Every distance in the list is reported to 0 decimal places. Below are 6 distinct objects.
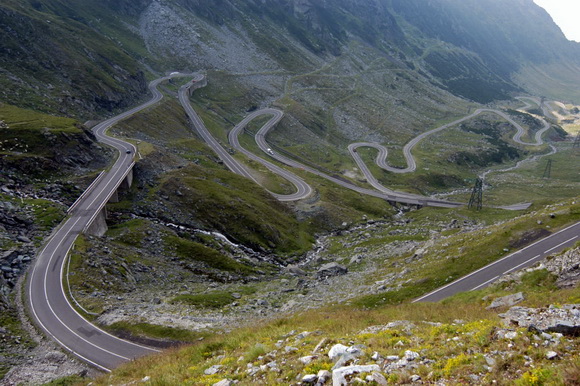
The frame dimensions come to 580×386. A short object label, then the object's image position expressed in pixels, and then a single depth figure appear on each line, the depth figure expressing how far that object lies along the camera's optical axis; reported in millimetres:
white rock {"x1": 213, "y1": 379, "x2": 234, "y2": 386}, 15643
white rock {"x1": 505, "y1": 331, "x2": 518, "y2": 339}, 14880
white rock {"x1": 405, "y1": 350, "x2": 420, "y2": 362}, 14500
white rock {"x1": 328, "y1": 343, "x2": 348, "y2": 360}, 15672
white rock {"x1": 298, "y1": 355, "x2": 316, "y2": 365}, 15830
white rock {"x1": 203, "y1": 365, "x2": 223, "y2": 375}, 18250
